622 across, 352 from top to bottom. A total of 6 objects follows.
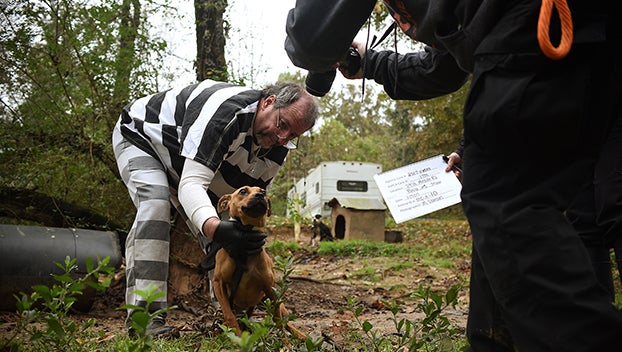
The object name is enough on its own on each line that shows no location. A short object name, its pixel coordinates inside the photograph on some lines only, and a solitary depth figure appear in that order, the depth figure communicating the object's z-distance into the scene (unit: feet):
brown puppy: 9.24
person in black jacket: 3.38
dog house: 35.78
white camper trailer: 54.75
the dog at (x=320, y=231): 36.83
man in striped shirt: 9.34
